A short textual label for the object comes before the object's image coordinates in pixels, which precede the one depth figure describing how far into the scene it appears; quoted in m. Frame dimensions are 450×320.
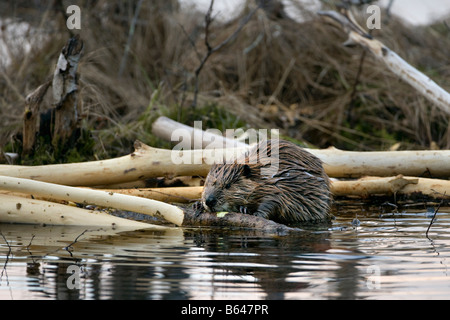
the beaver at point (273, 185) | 10.62
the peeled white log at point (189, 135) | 13.68
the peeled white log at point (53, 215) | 10.15
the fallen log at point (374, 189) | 11.91
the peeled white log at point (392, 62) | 14.54
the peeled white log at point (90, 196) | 9.87
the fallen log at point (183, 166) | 11.86
